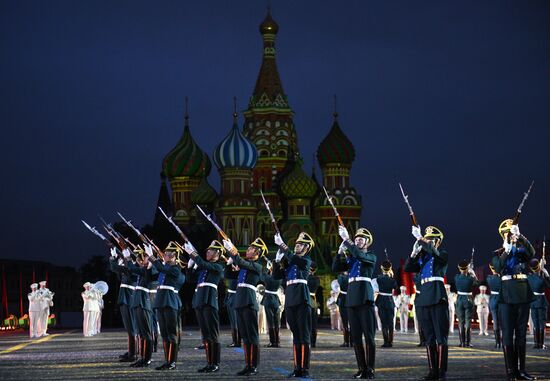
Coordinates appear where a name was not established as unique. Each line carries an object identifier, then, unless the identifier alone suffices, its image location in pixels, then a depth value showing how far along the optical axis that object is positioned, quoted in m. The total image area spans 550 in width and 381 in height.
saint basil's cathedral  76.00
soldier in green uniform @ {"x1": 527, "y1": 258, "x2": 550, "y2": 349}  23.56
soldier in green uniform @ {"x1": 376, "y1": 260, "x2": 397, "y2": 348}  25.17
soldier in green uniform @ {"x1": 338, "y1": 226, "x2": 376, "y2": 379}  15.44
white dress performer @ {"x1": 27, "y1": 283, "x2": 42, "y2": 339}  37.31
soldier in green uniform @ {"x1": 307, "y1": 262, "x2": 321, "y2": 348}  23.45
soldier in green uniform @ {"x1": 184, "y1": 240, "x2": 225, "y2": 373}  17.14
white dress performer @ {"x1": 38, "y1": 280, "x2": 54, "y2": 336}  37.69
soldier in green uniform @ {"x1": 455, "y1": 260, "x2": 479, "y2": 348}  24.50
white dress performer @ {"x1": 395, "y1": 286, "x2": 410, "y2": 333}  38.47
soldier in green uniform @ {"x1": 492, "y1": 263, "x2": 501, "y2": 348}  22.35
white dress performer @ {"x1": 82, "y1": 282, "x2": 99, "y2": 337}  37.38
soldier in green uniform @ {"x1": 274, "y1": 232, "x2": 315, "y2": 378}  15.93
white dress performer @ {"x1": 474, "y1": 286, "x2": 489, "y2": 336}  33.38
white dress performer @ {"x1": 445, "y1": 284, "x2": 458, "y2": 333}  36.22
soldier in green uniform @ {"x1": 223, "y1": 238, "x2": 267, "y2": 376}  16.39
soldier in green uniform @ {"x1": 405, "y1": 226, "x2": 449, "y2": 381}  14.92
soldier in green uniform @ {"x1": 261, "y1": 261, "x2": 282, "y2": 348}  24.88
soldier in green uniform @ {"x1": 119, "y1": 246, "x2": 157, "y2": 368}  18.83
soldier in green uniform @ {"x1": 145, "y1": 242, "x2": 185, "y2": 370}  17.83
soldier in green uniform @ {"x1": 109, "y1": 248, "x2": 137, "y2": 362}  19.98
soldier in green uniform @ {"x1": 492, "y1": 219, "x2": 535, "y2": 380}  14.92
